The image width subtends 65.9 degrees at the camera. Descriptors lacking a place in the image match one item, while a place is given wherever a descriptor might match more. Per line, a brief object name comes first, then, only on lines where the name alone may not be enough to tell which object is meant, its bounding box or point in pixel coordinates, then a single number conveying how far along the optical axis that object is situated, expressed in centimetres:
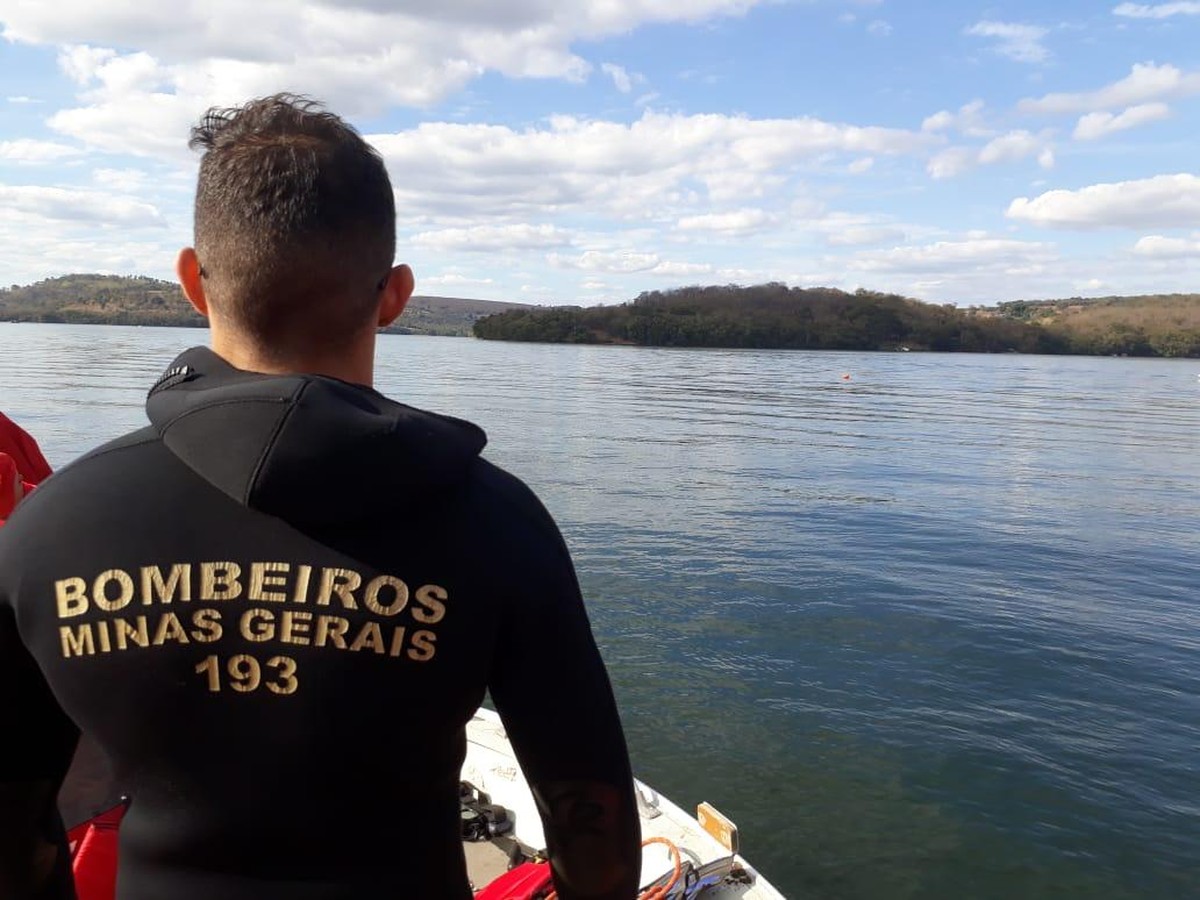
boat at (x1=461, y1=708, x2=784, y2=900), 517
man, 152
